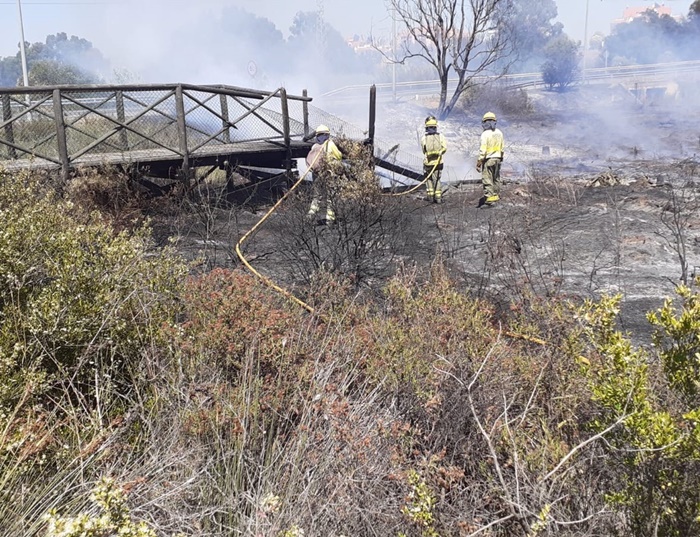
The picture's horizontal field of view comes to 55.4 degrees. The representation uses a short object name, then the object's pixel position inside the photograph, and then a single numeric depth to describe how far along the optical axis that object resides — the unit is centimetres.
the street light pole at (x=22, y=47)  2345
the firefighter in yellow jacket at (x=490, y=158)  1119
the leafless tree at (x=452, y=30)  2214
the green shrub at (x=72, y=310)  323
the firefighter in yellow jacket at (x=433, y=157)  1138
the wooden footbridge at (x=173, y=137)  916
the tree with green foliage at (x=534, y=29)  5822
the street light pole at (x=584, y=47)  4355
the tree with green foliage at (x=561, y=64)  3875
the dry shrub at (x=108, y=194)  823
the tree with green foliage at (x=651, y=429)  251
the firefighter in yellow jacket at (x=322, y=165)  848
